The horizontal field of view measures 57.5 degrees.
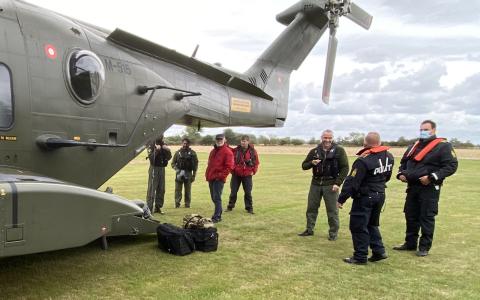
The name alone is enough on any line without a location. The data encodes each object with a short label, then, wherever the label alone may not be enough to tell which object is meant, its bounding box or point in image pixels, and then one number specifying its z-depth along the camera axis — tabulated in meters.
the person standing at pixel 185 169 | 10.99
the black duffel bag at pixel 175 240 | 6.38
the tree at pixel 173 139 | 53.56
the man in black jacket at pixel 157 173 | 10.09
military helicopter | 4.07
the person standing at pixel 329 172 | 7.60
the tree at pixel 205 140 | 57.23
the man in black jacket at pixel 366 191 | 6.19
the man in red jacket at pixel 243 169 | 10.70
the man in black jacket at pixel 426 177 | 6.67
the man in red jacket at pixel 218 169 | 9.07
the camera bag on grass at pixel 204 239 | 6.63
